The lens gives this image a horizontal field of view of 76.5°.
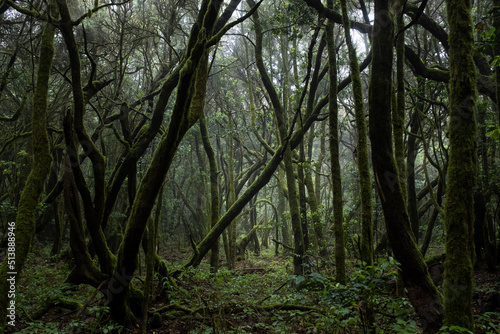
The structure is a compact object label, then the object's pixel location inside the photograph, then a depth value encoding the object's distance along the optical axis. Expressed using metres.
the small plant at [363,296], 3.30
